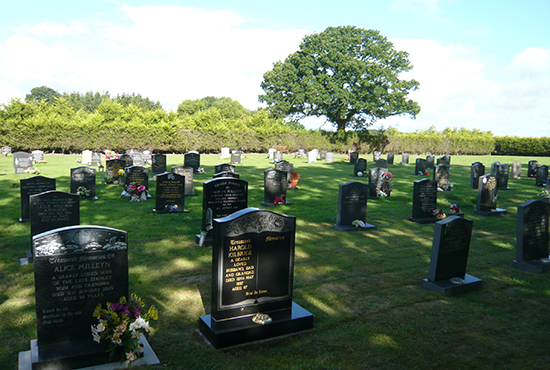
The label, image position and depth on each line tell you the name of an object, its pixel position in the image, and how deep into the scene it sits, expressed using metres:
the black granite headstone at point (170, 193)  11.77
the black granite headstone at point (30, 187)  9.93
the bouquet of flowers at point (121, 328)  4.04
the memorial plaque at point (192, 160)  22.42
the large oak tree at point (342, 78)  44.91
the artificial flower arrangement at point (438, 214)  11.50
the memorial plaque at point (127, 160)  18.01
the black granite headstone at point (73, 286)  3.97
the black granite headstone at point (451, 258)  6.42
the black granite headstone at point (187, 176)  15.04
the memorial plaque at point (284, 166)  18.14
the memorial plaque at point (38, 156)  25.23
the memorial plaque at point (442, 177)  18.25
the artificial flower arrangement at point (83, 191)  12.85
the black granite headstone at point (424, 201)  11.55
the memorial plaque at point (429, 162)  28.01
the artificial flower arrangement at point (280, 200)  13.29
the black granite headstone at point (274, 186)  13.23
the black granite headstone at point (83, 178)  13.01
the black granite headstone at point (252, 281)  4.71
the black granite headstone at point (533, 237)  7.31
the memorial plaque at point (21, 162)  19.34
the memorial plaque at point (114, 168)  17.07
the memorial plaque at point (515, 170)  23.89
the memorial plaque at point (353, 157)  32.23
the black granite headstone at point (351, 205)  10.40
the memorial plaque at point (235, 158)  28.23
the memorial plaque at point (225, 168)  15.73
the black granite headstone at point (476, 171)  18.94
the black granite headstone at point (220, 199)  8.63
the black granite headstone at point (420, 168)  25.31
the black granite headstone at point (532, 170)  24.83
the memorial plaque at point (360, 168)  23.66
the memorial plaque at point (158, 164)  21.20
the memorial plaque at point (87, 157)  25.17
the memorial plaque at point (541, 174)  20.72
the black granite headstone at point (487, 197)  12.77
